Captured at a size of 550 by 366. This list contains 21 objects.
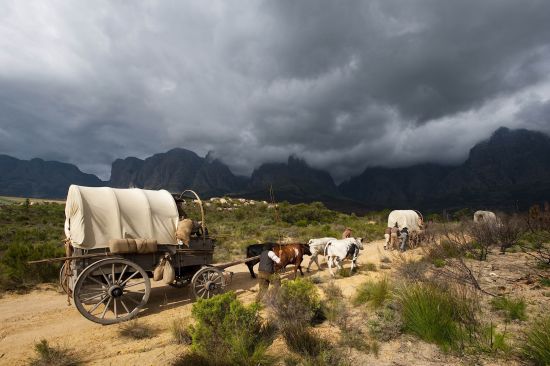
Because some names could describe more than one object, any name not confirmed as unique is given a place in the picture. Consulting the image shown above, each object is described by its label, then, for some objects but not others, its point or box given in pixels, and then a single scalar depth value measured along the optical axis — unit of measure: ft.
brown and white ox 31.30
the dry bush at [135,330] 19.35
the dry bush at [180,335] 17.85
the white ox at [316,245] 38.68
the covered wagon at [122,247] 21.93
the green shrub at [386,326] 17.04
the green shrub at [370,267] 36.68
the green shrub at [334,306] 19.57
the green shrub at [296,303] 18.67
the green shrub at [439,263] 31.24
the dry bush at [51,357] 15.43
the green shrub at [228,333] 14.37
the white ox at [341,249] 35.88
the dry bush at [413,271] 25.09
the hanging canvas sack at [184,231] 25.72
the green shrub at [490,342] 14.42
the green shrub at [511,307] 18.19
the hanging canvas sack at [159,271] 24.34
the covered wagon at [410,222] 53.47
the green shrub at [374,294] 22.02
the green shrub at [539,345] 12.49
